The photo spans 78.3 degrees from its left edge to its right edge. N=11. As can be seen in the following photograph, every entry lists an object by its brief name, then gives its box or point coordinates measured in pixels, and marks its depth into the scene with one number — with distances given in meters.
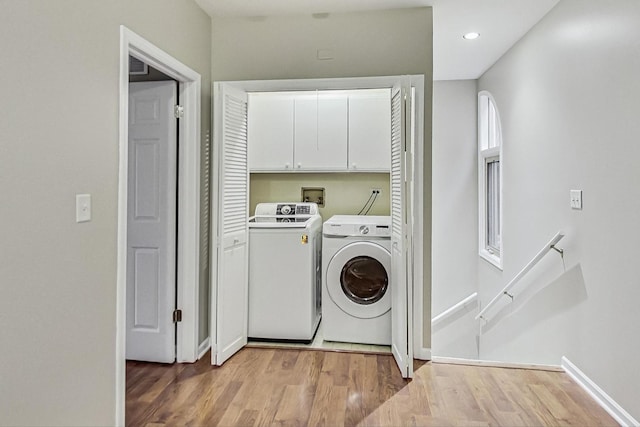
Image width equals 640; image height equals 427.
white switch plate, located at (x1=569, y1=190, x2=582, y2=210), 2.51
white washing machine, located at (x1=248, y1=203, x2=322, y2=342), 3.14
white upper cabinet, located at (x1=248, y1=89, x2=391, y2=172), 3.66
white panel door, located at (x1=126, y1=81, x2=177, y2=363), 2.68
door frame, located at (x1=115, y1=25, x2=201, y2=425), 2.70
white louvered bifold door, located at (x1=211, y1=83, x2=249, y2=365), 2.75
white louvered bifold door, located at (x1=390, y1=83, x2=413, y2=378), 2.54
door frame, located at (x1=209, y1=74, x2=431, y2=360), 2.80
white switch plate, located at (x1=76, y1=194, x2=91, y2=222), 1.66
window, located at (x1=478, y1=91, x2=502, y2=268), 4.45
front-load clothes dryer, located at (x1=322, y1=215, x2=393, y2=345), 3.10
